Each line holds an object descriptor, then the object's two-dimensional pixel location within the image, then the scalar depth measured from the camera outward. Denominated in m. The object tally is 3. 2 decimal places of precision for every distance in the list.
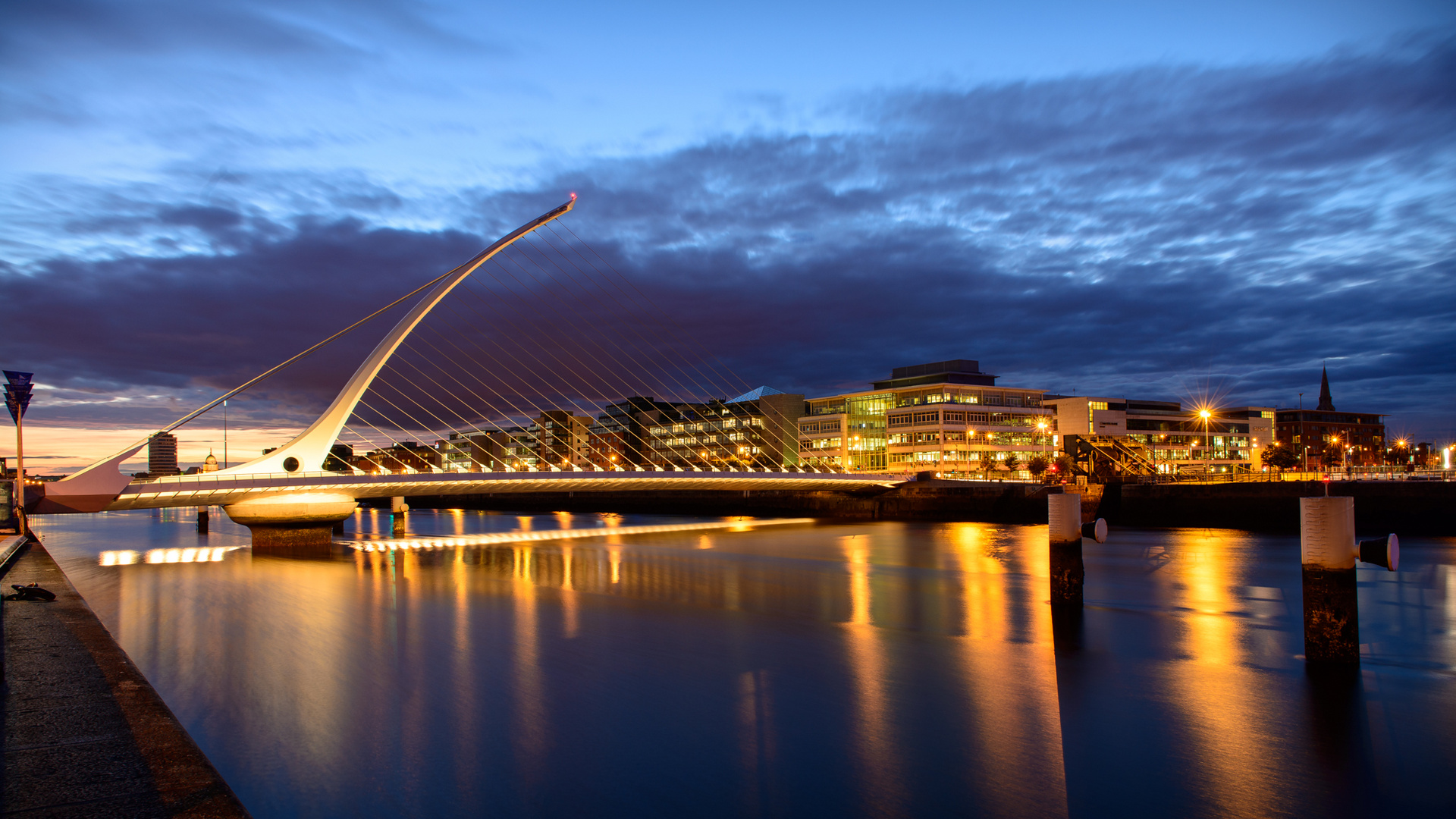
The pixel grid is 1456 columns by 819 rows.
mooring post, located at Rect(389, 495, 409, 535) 49.66
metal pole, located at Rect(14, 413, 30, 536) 26.30
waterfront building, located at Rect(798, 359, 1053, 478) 84.38
